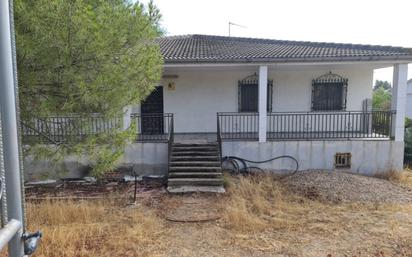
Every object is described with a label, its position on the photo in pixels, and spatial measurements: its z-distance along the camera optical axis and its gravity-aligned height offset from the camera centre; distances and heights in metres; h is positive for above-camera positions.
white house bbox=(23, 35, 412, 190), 9.57 +0.07
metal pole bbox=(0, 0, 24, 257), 1.38 -0.08
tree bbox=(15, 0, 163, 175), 3.56 +0.62
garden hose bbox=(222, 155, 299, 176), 9.62 -1.68
